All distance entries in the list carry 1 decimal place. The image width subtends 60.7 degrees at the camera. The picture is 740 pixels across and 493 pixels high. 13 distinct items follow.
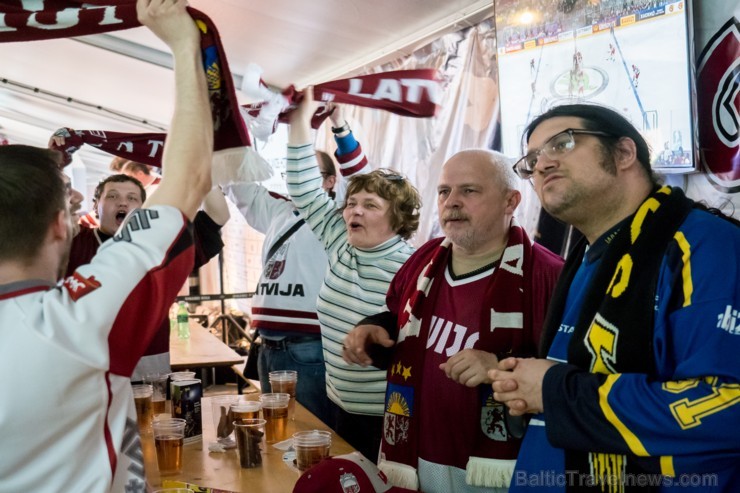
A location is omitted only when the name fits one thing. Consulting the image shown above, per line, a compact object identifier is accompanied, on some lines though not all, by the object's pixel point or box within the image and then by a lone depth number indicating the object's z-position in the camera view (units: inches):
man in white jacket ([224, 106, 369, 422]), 122.5
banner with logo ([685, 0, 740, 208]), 77.6
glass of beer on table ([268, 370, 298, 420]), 89.0
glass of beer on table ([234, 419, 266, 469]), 73.2
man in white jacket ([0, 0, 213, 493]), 36.5
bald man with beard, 71.4
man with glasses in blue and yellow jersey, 45.8
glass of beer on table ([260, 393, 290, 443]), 83.3
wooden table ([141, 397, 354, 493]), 68.4
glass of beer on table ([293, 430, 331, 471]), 70.1
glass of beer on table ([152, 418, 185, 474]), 70.9
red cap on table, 57.3
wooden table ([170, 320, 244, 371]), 155.9
